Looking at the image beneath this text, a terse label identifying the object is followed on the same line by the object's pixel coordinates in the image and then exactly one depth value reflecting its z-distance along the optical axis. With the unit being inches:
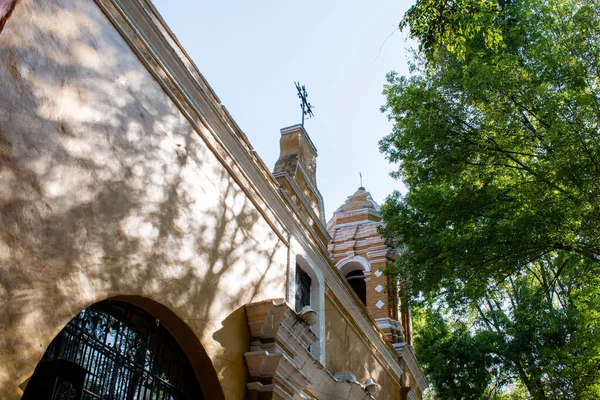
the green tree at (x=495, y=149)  319.6
